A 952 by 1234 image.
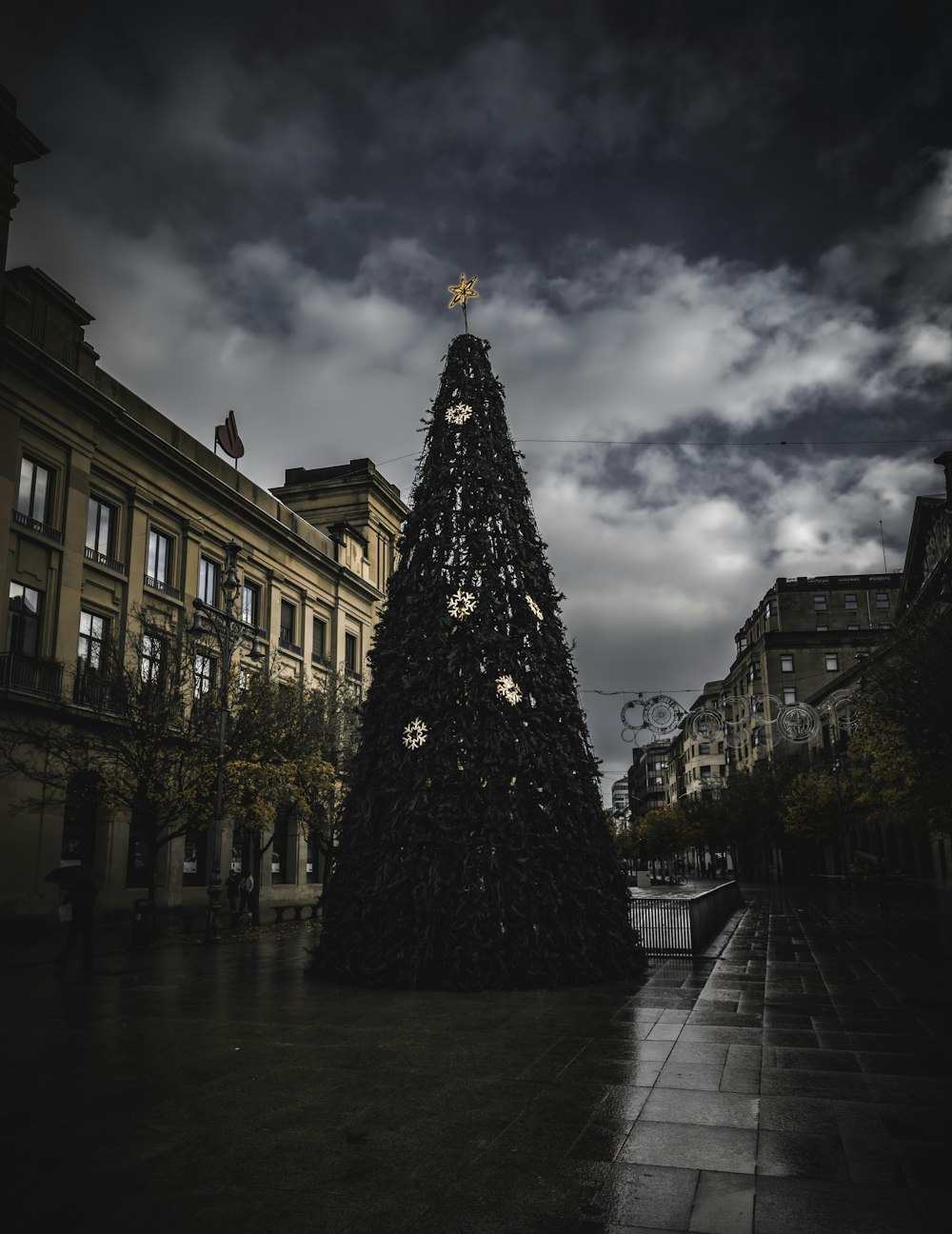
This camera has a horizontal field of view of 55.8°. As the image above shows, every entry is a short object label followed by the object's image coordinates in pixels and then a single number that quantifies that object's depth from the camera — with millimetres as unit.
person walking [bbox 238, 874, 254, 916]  30875
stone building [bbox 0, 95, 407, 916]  25891
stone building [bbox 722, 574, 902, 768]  85562
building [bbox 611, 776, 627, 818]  143550
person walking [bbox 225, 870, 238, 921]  30608
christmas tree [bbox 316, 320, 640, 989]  13414
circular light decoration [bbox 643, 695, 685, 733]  28578
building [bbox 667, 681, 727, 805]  106250
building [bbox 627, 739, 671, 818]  152250
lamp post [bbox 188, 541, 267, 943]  22266
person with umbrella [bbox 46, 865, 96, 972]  16203
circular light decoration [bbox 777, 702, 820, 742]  32281
